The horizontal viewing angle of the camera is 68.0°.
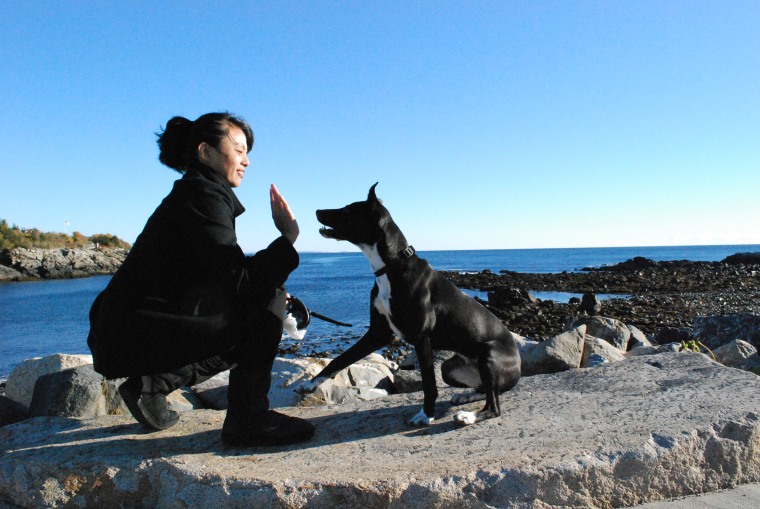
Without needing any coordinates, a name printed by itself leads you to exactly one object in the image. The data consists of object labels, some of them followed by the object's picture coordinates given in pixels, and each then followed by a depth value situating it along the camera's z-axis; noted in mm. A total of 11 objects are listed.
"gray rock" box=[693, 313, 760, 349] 8906
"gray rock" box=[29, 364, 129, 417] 4867
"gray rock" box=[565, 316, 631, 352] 10378
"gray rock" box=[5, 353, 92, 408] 6465
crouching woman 3197
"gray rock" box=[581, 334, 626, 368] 6691
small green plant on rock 7897
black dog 3670
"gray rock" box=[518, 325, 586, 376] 5941
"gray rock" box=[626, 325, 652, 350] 10806
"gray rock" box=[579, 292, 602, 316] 19625
